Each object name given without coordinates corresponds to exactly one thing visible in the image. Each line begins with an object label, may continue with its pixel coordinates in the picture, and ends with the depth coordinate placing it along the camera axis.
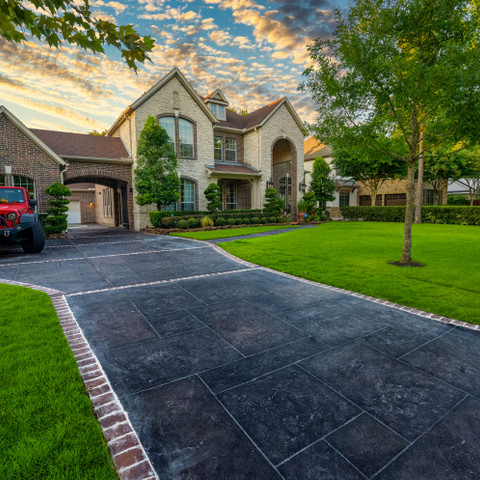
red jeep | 8.85
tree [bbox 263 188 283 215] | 22.45
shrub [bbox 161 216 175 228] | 17.45
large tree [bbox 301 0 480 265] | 6.20
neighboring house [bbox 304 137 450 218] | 33.06
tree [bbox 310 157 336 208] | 26.12
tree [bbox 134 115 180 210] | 17.12
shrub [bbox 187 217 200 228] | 17.77
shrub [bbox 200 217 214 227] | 18.39
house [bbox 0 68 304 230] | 15.27
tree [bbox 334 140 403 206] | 26.02
